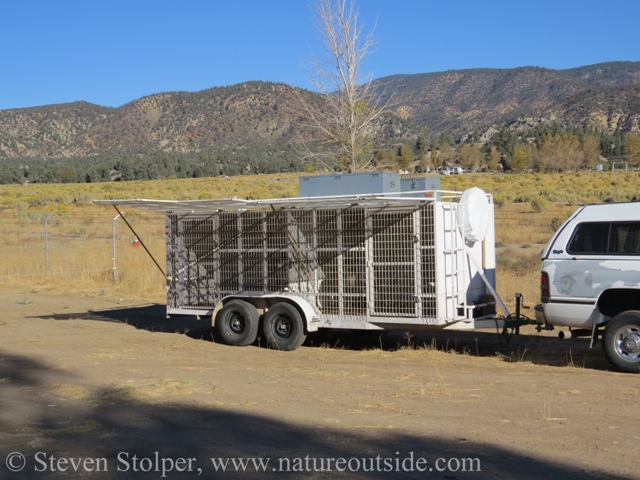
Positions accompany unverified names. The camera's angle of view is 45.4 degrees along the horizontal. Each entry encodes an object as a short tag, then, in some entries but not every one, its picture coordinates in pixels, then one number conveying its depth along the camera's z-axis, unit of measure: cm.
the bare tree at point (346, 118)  1900
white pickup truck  1000
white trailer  1145
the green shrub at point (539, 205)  3503
